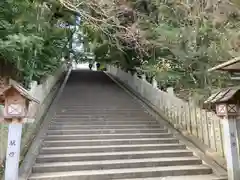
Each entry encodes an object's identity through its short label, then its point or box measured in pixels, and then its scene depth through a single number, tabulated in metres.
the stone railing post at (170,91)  6.30
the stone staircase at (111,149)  3.95
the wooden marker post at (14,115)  3.26
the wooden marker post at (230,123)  3.64
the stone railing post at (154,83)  7.62
